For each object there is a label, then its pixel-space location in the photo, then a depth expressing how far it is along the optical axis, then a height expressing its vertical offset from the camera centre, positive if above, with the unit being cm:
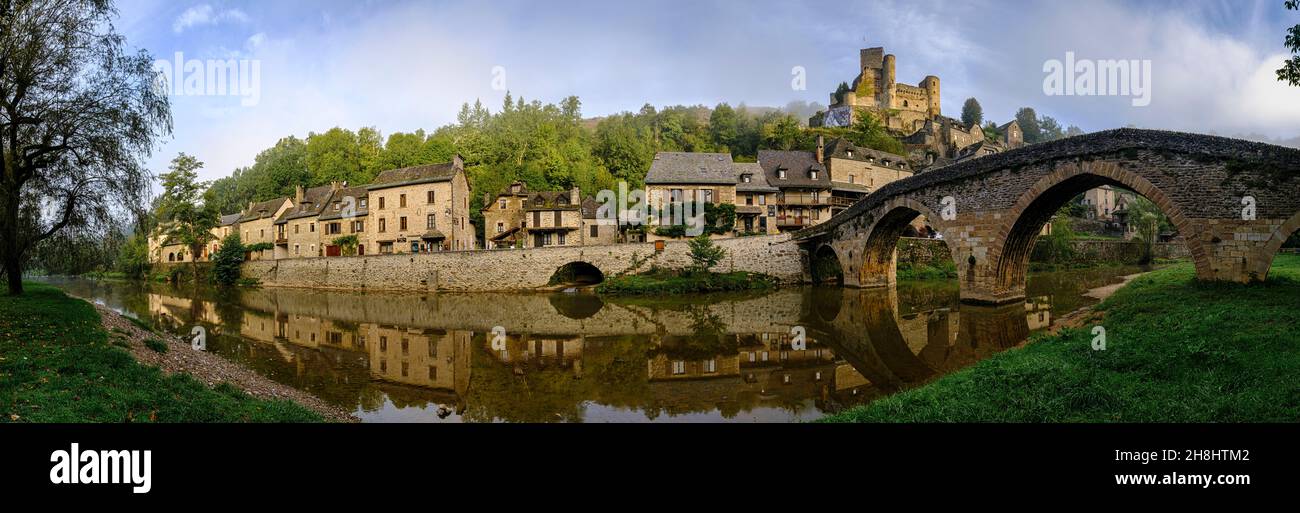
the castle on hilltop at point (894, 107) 9150 +2535
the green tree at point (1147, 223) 5034 +267
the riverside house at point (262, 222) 6231 +420
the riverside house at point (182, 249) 6381 +142
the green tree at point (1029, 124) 13750 +3128
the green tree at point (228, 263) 5081 -15
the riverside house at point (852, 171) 6044 +914
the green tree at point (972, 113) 11814 +2866
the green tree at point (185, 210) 5431 +478
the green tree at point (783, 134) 7844 +1636
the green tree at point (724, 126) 8669 +1965
